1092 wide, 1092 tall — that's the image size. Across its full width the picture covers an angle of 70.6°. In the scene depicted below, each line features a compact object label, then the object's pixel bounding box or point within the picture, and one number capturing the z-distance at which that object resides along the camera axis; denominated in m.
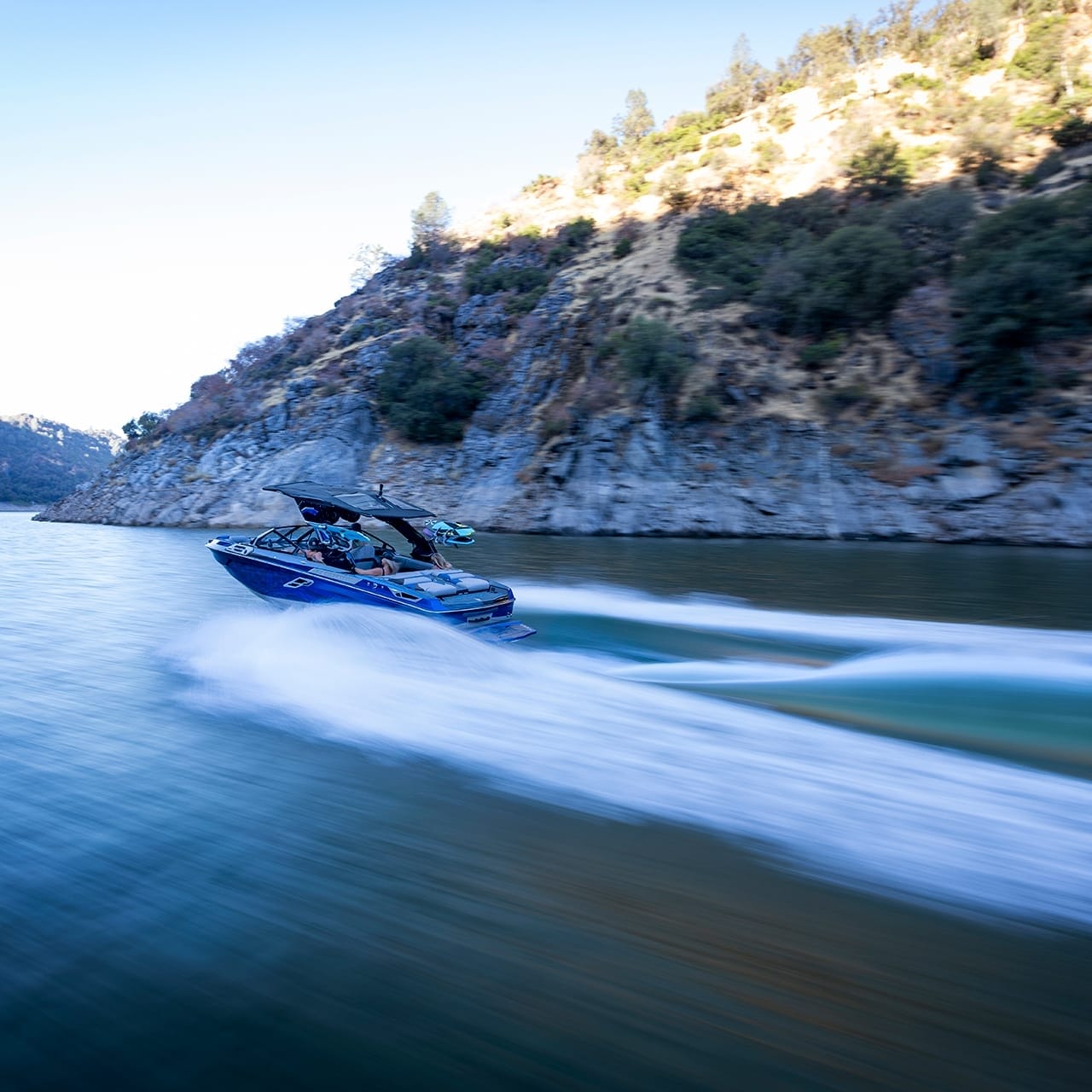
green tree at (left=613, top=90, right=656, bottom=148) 64.62
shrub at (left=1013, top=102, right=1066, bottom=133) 36.31
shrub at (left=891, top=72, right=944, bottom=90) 46.00
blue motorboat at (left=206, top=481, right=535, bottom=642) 10.23
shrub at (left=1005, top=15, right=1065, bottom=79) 41.19
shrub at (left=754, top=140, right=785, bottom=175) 45.25
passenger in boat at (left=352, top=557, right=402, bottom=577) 10.86
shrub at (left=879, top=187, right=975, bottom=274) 31.84
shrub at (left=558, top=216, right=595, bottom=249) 50.06
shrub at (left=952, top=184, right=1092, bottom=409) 25.80
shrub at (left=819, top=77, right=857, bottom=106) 49.31
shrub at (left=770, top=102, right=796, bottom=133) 49.75
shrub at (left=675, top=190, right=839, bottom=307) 36.38
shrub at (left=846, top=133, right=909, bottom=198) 37.50
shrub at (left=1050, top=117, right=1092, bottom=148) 34.47
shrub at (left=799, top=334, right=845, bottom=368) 31.34
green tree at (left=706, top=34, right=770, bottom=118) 58.38
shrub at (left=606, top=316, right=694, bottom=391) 33.09
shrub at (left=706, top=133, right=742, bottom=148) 50.22
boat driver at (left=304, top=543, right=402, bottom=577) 10.96
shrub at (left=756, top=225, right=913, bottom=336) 31.12
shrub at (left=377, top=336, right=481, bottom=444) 41.41
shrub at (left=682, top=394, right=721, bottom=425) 31.47
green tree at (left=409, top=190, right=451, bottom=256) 61.88
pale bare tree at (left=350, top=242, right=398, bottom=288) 66.56
